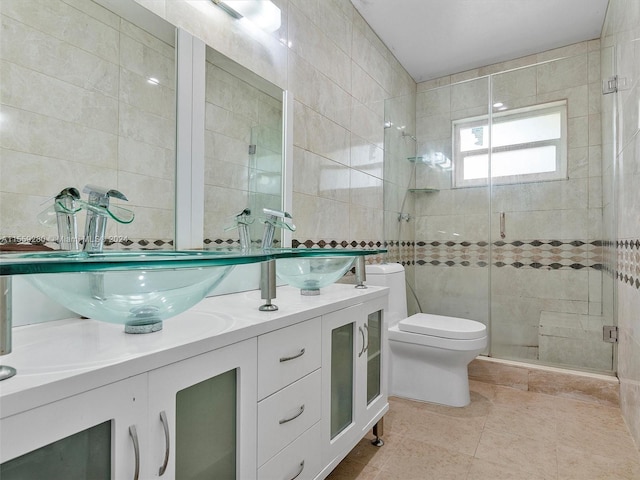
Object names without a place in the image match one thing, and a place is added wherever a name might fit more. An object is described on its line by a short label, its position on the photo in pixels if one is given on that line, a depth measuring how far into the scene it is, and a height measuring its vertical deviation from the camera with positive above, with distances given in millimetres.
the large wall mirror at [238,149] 1396 +396
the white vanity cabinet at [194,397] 557 -316
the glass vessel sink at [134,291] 665 -96
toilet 2092 -623
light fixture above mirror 1457 +962
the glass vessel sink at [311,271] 1386 -106
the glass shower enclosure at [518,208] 2557 +279
